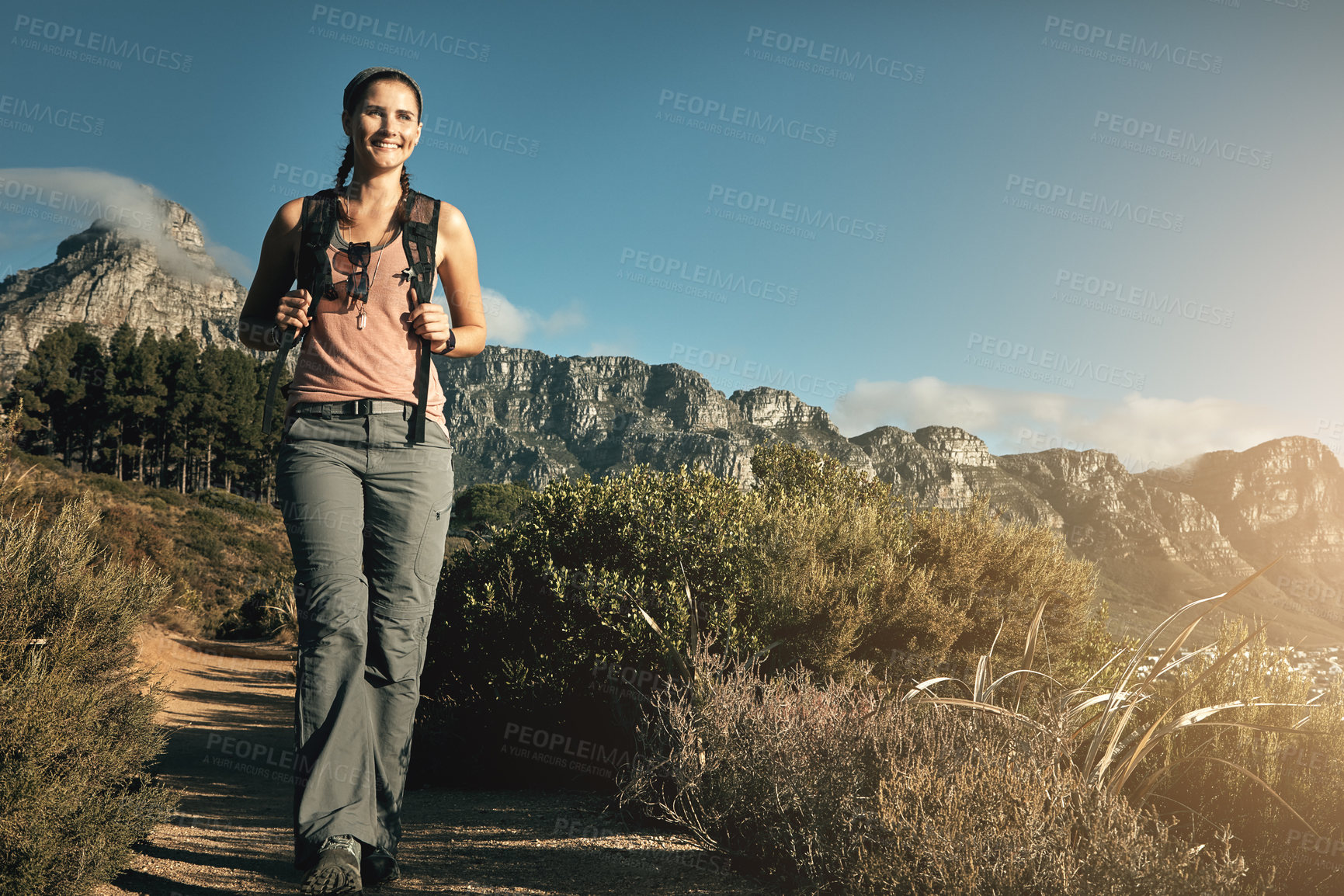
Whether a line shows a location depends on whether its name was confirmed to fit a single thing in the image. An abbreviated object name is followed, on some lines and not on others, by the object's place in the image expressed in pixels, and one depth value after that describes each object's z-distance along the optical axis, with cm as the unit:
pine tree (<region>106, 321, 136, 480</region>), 3953
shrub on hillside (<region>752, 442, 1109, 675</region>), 614
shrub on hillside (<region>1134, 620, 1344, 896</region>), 367
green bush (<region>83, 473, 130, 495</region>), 2316
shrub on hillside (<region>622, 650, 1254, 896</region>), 236
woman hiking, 204
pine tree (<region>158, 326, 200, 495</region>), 4084
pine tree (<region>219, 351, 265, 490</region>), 4300
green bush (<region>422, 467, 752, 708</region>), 588
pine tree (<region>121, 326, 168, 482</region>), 3969
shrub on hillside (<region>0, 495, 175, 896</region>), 240
